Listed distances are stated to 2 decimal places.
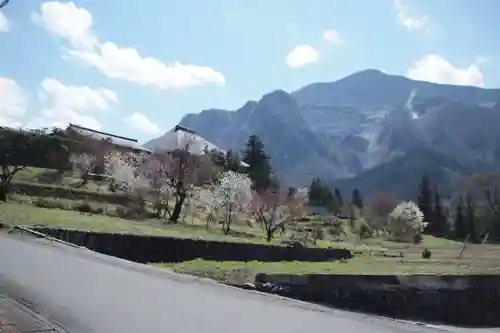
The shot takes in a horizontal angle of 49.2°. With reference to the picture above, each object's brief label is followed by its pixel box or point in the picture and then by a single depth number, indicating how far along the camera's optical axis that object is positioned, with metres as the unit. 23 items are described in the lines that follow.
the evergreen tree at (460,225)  77.36
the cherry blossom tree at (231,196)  45.53
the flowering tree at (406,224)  62.34
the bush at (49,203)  35.37
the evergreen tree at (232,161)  67.11
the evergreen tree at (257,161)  69.37
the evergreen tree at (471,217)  75.41
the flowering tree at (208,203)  46.44
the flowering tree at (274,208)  42.41
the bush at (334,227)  60.44
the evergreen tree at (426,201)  85.61
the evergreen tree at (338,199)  90.50
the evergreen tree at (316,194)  88.88
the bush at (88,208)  37.09
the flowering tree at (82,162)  59.06
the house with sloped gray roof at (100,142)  64.31
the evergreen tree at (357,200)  95.61
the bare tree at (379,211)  67.44
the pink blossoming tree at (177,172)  44.25
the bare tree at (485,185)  89.25
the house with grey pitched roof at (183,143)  52.21
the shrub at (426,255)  33.87
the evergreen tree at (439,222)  84.00
